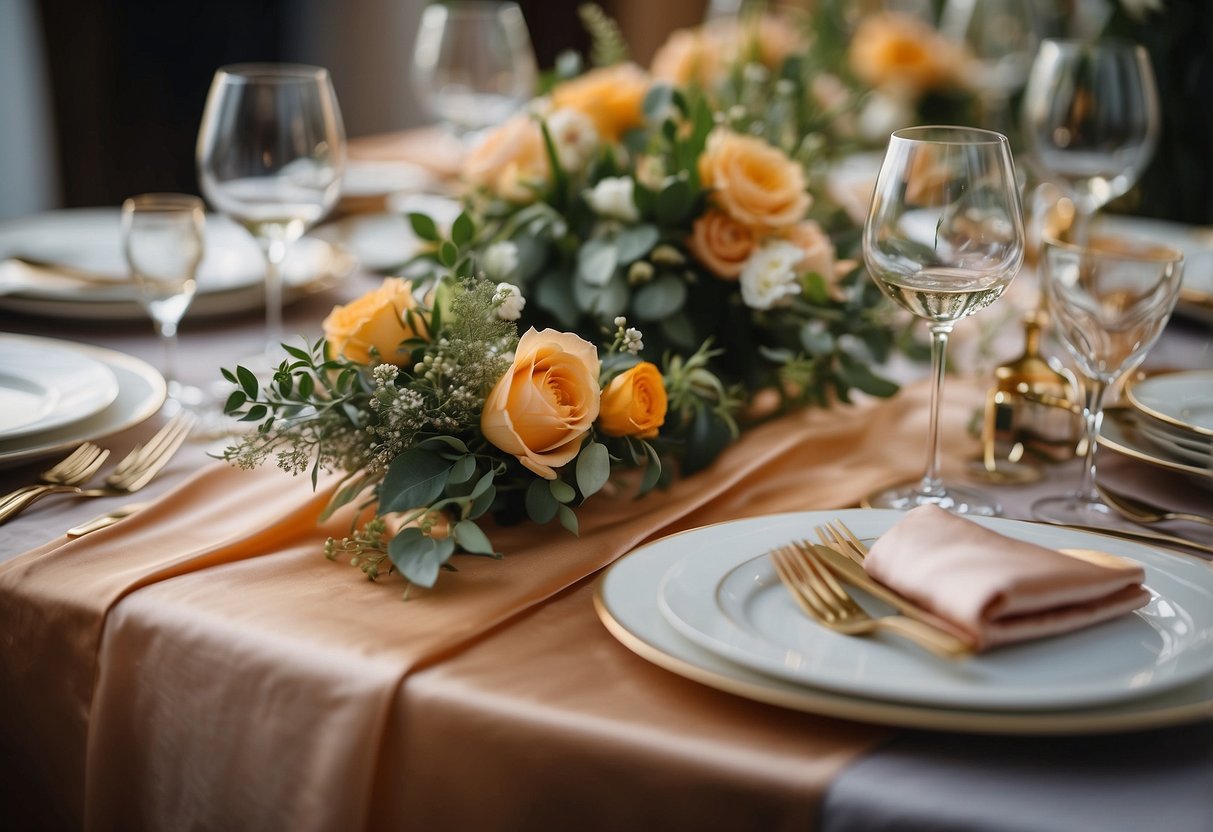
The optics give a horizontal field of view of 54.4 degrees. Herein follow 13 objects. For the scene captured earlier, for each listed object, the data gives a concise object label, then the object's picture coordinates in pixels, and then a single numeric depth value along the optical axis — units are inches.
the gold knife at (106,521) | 34.8
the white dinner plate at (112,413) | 38.5
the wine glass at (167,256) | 46.2
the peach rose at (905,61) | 104.4
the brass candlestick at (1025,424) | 43.8
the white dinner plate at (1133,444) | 38.8
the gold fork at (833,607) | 26.0
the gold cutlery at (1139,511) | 37.8
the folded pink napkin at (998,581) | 26.1
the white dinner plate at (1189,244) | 57.7
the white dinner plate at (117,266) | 54.3
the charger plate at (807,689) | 24.0
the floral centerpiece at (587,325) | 34.0
